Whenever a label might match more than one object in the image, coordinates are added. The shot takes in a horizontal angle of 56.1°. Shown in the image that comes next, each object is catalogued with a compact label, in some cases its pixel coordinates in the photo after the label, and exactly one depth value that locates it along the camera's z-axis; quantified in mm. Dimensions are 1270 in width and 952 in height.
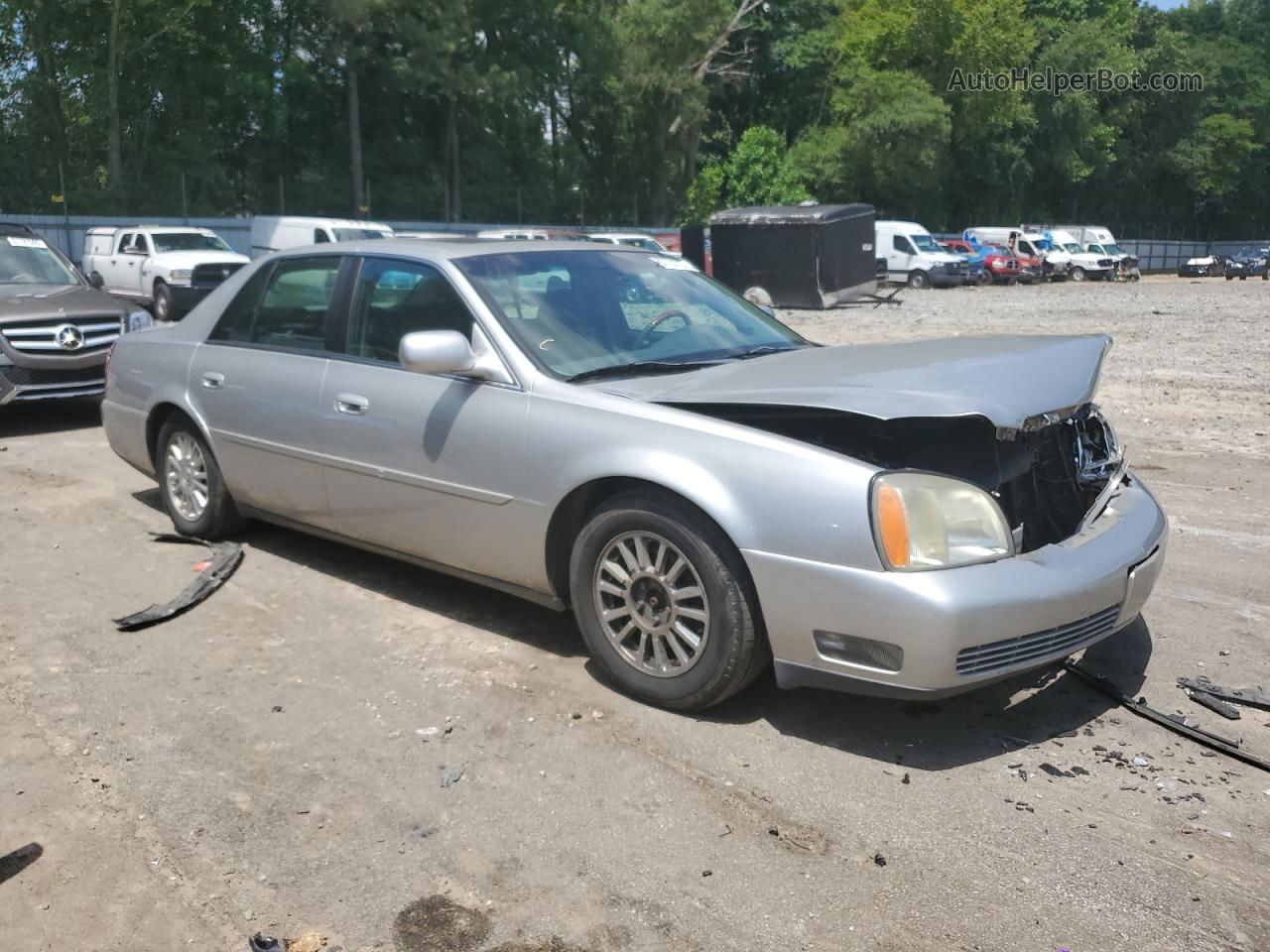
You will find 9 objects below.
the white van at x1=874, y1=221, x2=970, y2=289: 39406
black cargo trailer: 26562
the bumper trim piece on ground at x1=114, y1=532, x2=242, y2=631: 5055
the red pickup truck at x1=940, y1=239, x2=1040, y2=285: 43031
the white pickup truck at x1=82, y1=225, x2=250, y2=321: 21562
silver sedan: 3578
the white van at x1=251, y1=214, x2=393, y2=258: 25234
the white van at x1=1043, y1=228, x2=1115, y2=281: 46500
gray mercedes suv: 9461
